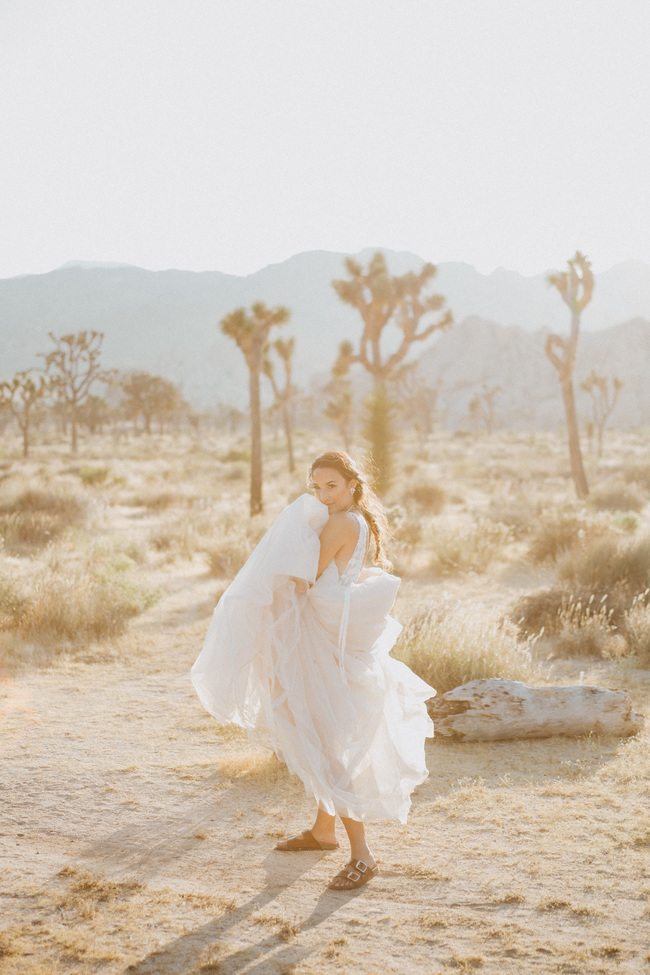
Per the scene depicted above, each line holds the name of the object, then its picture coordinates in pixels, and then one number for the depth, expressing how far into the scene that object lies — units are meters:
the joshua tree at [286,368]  28.31
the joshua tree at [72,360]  32.51
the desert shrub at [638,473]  20.16
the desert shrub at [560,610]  7.34
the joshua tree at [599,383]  36.23
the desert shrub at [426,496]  17.56
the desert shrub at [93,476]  20.89
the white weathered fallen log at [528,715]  4.89
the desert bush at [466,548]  10.78
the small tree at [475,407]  57.28
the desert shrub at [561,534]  11.03
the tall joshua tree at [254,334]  17.27
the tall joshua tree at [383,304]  20.88
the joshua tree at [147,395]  54.75
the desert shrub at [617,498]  16.56
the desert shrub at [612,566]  8.31
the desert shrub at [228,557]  10.34
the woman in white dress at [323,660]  3.19
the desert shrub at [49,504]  13.97
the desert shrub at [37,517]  11.39
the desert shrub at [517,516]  13.31
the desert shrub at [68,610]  7.14
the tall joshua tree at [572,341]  16.91
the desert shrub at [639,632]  6.54
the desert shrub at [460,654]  5.67
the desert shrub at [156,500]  17.42
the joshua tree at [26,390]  33.06
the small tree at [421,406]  46.97
